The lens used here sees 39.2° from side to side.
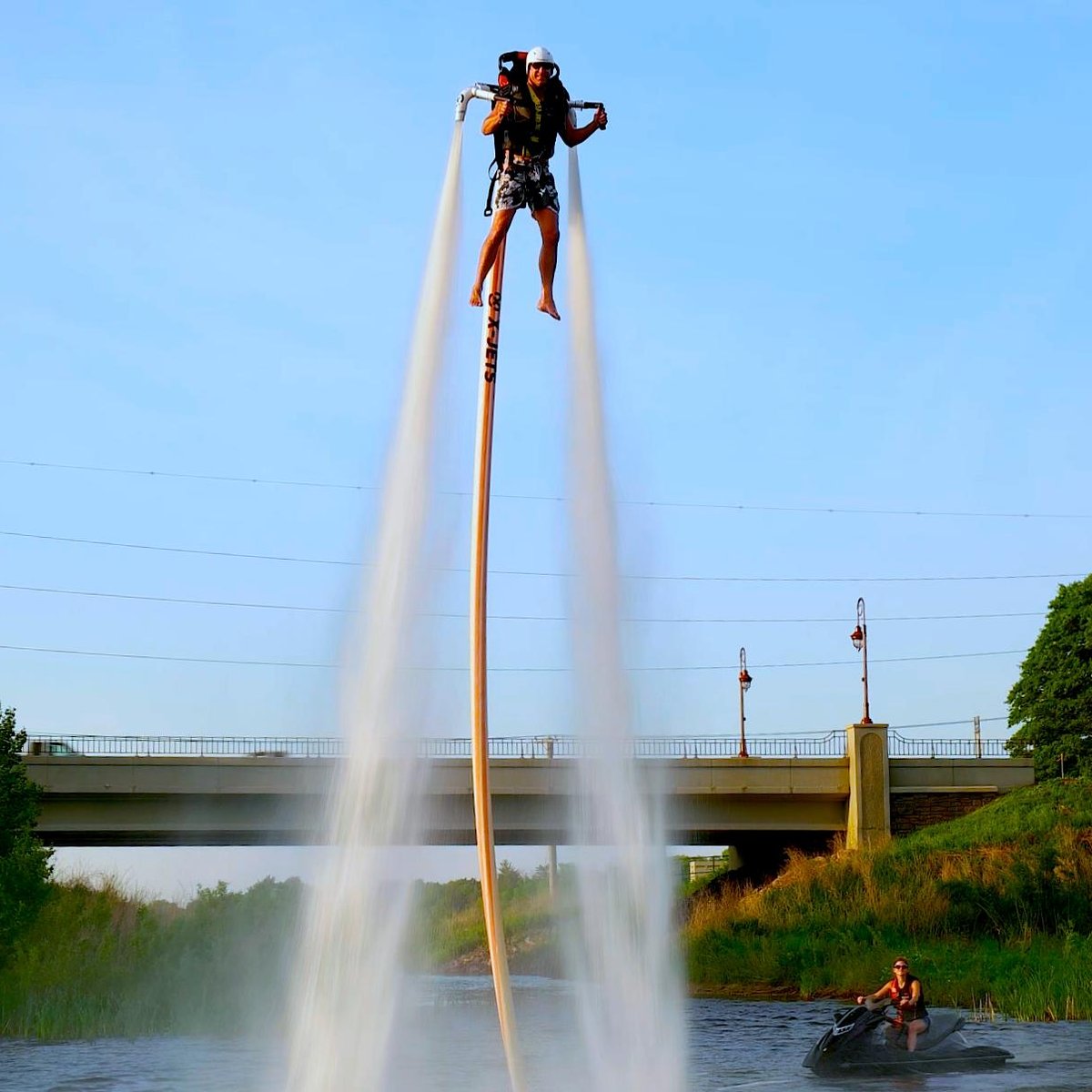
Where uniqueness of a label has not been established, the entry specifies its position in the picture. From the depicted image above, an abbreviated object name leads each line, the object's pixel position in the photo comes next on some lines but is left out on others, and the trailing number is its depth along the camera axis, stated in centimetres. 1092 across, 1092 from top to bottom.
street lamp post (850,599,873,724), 5697
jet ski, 2217
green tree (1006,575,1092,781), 5381
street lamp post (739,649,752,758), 6303
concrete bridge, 4588
